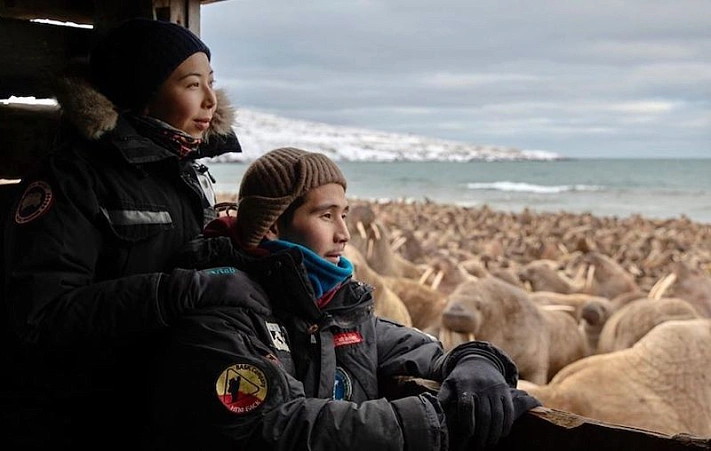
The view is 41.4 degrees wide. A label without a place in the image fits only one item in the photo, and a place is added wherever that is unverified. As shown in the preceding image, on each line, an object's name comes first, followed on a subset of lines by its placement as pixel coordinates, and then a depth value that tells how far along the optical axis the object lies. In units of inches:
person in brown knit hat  76.1
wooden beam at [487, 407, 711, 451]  74.7
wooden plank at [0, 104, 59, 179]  130.9
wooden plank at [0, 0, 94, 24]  138.8
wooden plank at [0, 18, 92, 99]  129.5
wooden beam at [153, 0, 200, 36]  138.9
